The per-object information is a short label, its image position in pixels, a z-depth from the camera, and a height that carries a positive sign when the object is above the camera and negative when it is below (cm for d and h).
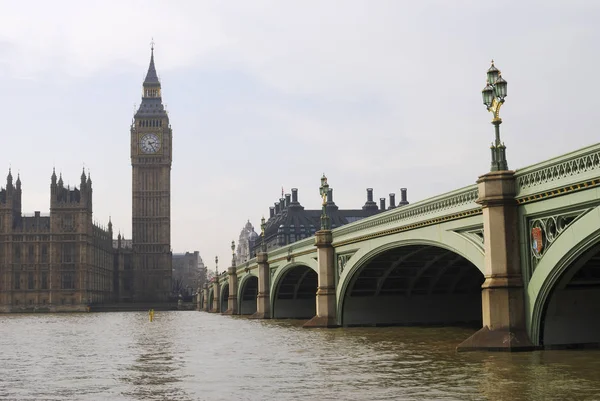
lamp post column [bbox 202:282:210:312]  13766 -128
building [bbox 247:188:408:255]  17488 +1579
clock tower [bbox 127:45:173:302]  18000 +1799
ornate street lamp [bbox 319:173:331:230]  4978 +536
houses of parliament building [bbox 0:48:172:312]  15600 +1047
